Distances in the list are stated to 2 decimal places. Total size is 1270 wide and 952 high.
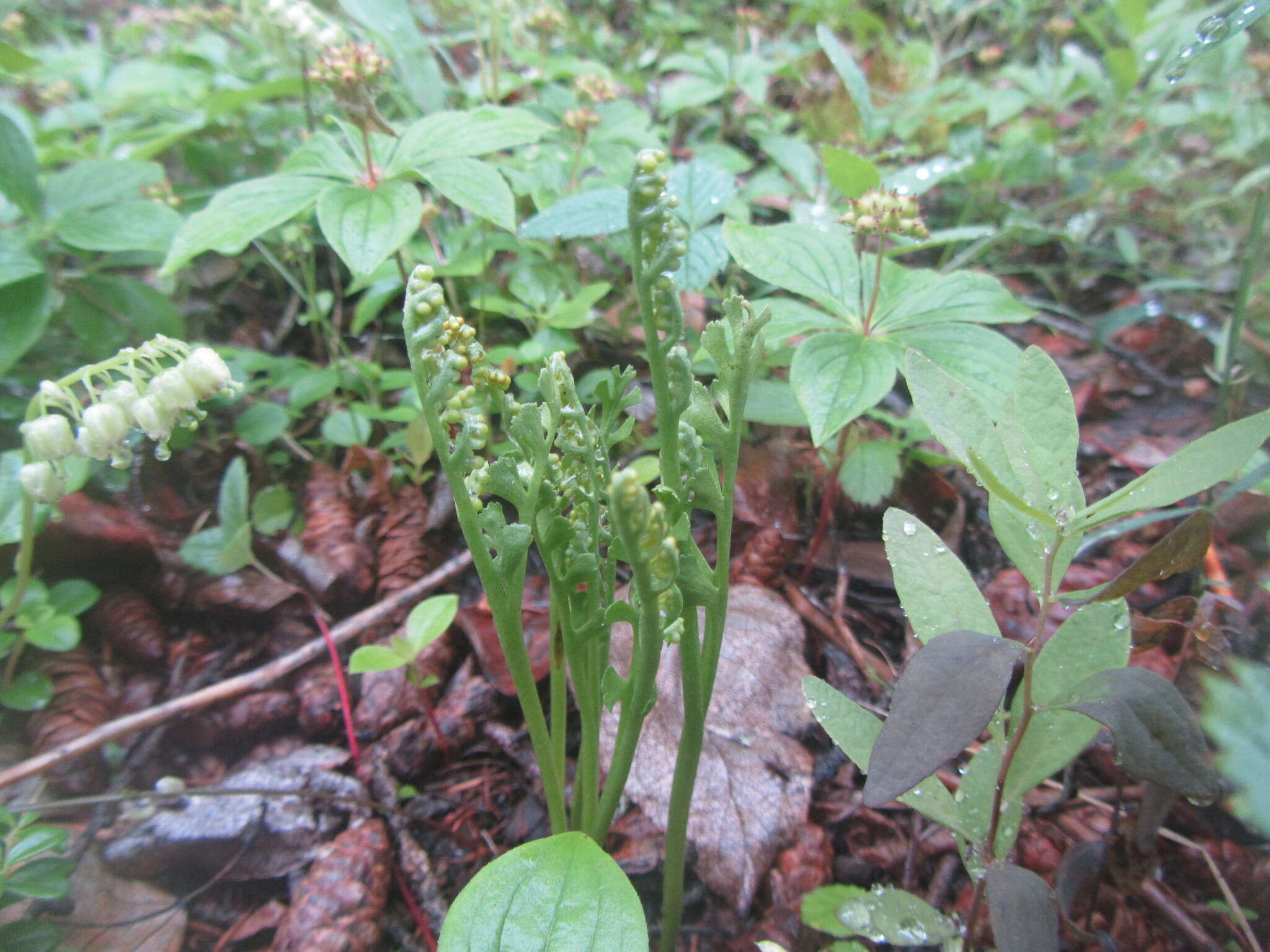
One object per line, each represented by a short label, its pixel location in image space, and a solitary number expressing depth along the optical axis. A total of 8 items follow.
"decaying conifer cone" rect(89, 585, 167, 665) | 0.30
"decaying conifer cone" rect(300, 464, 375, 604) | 0.32
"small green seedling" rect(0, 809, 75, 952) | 0.21
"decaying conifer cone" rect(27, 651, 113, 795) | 0.27
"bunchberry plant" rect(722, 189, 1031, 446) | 0.26
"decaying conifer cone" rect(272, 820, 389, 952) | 0.22
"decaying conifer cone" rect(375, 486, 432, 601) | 0.32
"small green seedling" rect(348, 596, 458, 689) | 0.23
